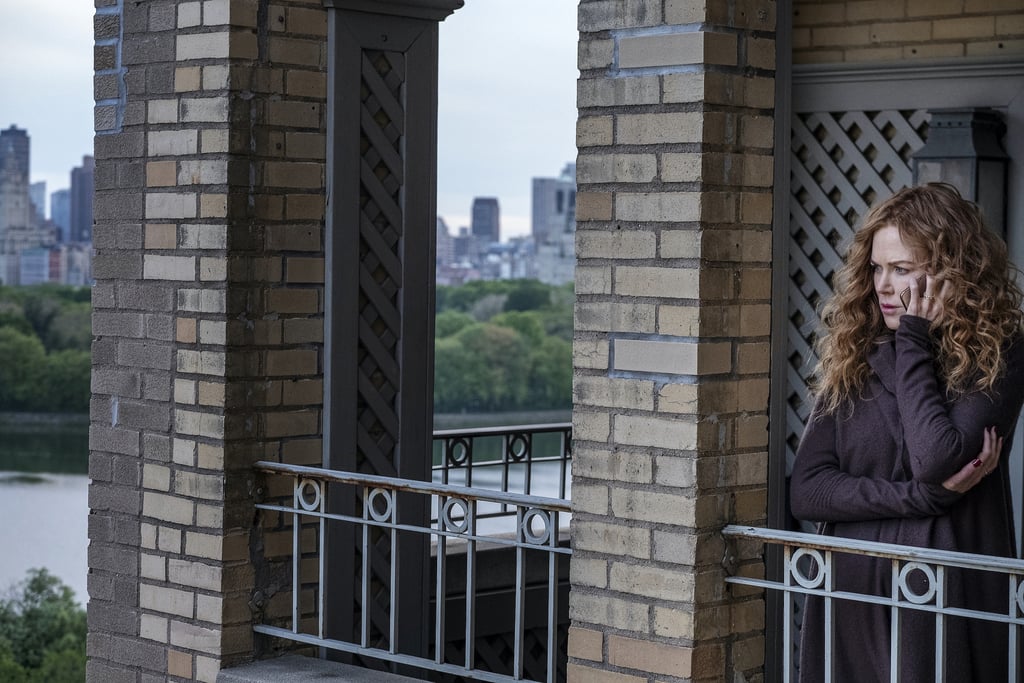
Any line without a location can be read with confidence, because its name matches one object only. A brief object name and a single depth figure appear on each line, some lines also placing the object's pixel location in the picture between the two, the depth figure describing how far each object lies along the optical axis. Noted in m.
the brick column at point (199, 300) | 8.27
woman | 5.55
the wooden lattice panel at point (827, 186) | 7.43
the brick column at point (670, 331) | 6.32
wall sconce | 7.44
